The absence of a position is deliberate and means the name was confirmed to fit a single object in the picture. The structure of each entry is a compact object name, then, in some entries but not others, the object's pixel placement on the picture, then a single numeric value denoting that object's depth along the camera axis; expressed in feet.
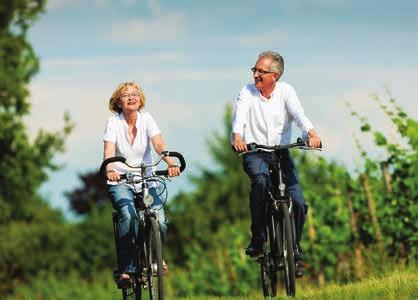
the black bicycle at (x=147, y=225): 56.65
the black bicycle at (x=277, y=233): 59.72
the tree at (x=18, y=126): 186.50
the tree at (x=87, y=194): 424.05
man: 61.98
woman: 60.59
